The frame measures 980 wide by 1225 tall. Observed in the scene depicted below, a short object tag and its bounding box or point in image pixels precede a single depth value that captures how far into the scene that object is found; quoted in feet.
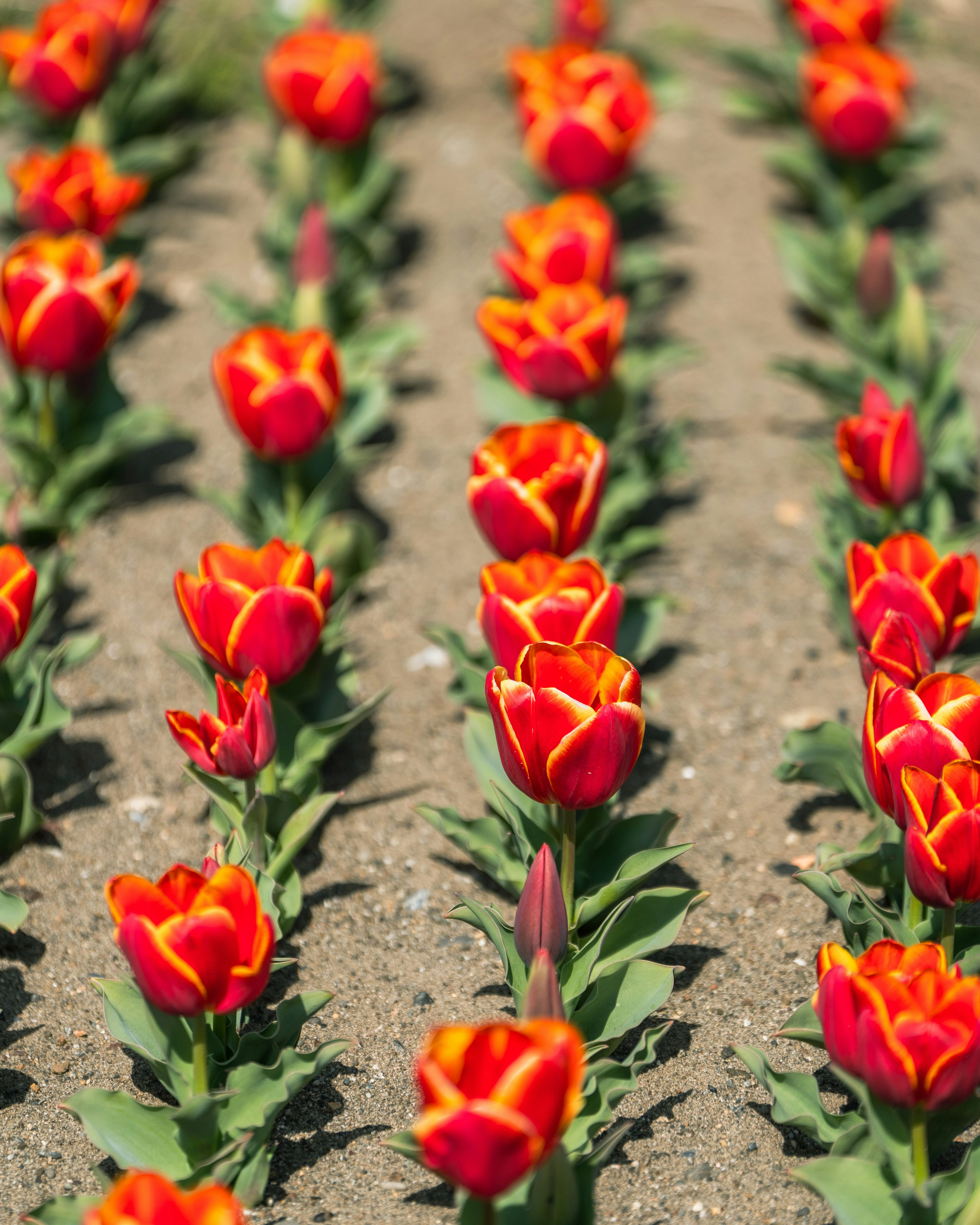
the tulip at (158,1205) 10.11
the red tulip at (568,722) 13.46
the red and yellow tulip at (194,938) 12.17
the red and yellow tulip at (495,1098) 9.89
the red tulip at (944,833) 12.78
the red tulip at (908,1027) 11.55
